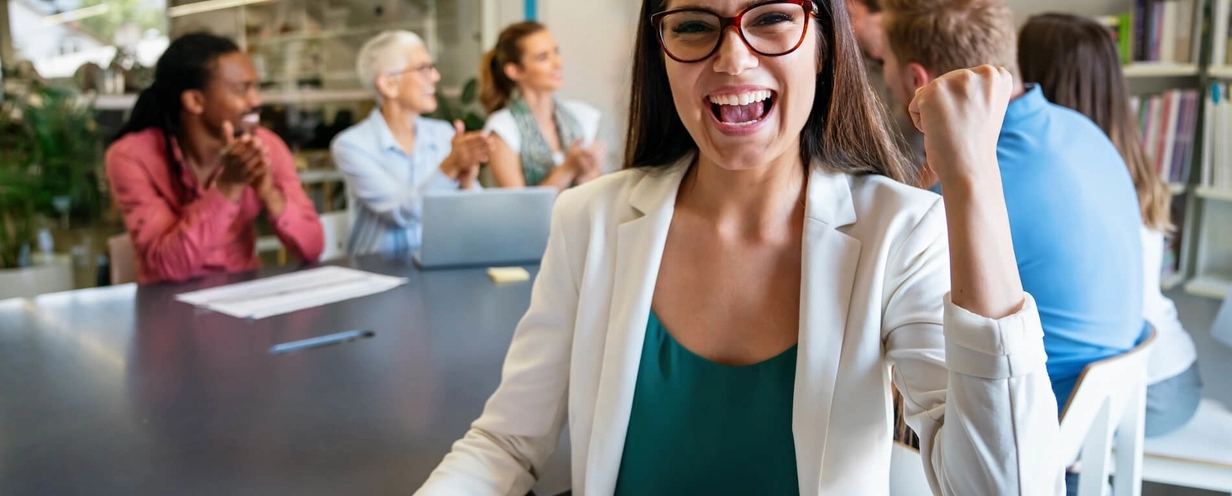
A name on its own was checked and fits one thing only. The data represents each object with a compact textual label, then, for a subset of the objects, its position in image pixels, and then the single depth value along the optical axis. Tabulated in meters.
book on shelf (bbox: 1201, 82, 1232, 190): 3.50
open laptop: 2.42
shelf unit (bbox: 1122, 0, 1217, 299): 3.56
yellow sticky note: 2.32
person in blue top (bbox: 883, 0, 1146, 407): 1.66
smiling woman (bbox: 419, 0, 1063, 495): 0.85
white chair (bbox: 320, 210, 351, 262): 3.08
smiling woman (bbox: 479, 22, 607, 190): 3.58
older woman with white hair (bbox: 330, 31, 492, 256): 2.94
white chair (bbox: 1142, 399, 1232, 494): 1.76
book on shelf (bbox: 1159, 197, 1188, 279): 3.85
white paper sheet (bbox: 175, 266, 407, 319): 2.05
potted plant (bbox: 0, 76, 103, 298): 3.55
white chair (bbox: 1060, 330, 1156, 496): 1.44
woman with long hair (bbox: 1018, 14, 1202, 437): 2.34
